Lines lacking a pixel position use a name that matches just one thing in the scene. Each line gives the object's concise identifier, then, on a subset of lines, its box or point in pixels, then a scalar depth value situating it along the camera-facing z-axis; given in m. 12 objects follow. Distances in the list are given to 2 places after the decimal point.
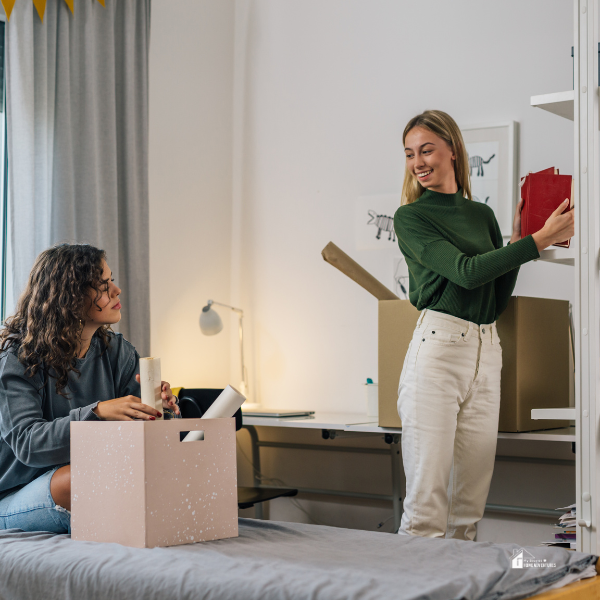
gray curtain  6.30
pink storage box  4.77
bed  4.48
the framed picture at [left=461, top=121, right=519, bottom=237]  6.54
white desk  5.87
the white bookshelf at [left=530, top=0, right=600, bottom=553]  4.98
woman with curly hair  4.99
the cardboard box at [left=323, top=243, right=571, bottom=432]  5.78
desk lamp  7.00
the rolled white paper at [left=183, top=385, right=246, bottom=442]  4.90
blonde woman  5.38
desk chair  6.39
